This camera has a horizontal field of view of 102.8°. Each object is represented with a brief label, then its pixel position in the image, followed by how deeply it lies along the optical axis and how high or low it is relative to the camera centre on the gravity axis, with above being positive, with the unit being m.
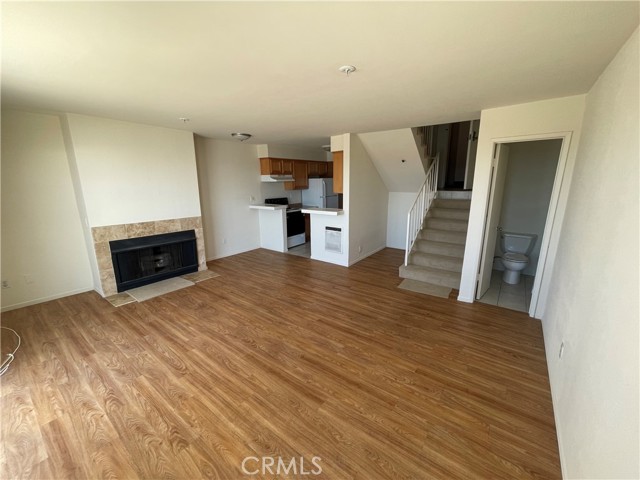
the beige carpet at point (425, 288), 3.71 -1.50
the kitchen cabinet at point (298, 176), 6.26 +0.29
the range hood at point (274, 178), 5.95 +0.23
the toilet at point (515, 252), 3.81 -1.03
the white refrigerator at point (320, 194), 6.56 -0.16
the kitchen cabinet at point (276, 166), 5.76 +0.50
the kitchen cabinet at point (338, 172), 4.66 +0.28
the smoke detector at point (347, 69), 1.83 +0.85
